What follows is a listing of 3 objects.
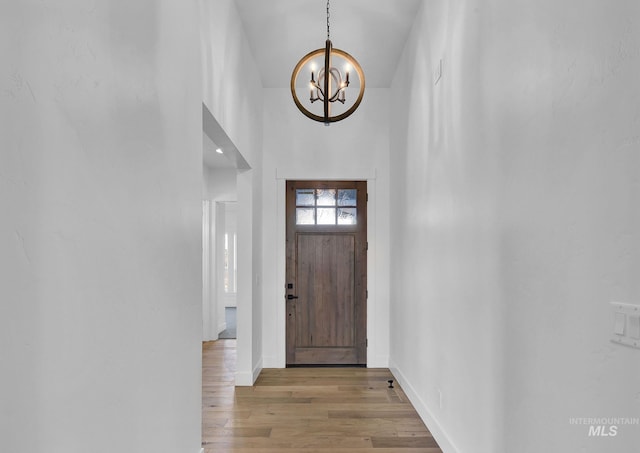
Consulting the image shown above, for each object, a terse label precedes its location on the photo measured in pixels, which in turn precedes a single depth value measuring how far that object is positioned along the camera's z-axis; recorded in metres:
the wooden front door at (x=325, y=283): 5.34
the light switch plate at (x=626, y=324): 1.19
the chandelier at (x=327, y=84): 2.97
